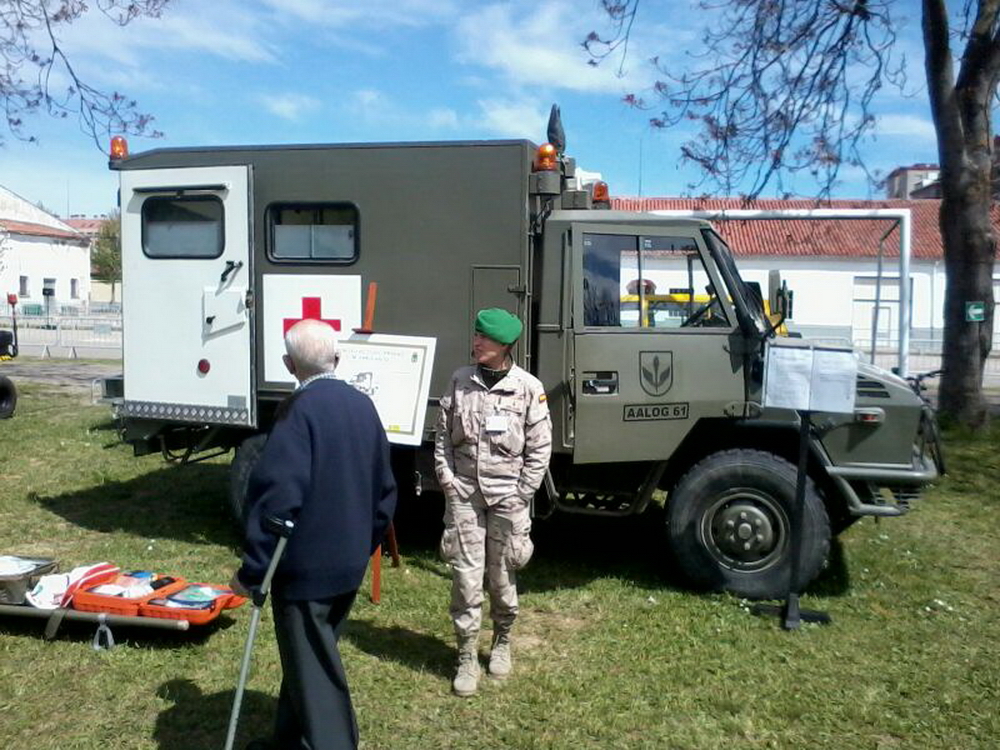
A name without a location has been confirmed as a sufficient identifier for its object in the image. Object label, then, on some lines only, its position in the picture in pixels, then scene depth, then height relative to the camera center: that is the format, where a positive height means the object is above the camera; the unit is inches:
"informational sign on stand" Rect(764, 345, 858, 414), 201.0 -14.5
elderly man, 128.2 -29.3
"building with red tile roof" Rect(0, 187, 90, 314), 1867.6 +94.9
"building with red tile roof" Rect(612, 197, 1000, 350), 1444.4 +73.0
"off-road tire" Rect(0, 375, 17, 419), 496.1 -50.1
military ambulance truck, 225.9 -1.9
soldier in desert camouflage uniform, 177.2 -31.3
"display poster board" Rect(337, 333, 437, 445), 229.5 -17.1
